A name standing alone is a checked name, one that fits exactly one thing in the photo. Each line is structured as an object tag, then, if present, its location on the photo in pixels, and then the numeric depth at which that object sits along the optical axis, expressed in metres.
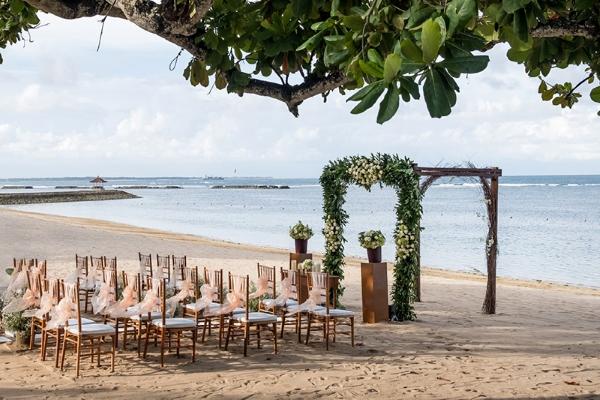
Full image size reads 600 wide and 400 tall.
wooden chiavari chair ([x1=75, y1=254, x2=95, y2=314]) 10.06
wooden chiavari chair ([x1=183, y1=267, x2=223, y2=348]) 8.21
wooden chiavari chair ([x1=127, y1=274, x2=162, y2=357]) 7.57
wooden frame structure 11.52
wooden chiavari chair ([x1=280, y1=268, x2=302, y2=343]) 8.79
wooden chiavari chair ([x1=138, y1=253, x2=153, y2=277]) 9.68
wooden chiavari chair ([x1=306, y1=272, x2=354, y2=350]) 8.44
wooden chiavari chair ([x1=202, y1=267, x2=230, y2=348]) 8.24
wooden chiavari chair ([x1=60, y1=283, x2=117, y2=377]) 7.00
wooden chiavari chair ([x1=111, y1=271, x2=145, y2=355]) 7.63
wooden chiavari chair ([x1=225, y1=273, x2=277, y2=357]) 7.91
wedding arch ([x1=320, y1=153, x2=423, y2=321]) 10.56
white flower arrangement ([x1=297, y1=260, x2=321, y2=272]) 10.02
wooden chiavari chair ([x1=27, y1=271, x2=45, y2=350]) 8.00
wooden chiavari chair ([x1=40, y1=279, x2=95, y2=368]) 7.41
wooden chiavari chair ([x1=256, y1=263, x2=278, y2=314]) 8.98
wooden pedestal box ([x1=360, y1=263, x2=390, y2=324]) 10.39
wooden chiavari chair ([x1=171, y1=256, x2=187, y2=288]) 9.31
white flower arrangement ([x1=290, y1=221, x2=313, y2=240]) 11.62
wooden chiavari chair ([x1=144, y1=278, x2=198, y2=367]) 7.31
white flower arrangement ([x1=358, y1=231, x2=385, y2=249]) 10.30
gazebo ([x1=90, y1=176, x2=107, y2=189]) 116.56
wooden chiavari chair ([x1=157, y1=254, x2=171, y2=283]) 9.19
